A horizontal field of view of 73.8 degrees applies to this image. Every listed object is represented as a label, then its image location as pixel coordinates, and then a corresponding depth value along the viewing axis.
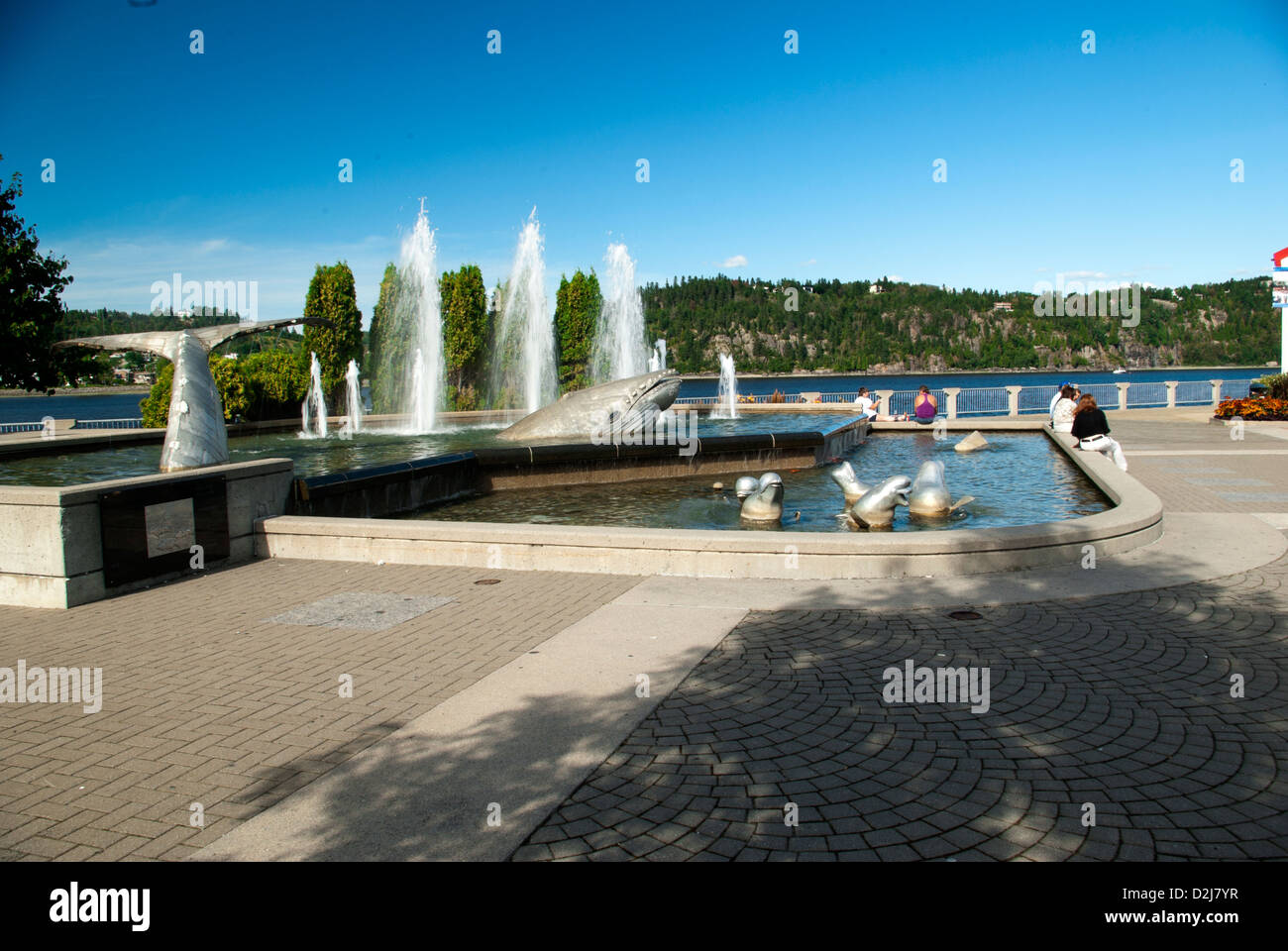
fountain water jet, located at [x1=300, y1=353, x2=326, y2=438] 36.08
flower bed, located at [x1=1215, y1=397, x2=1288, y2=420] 26.88
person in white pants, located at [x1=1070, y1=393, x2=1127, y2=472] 16.25
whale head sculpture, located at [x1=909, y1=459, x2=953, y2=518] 11.43
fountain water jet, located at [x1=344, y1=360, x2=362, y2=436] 32.00
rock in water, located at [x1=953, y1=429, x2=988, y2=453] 20.09
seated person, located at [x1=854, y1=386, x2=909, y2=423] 24.99
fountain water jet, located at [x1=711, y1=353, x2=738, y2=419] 34.53
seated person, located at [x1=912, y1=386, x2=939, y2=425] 25.72
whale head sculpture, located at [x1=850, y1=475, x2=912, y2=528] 10.52
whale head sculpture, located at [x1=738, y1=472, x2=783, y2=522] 11.30
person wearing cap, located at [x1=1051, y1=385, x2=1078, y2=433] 21.12
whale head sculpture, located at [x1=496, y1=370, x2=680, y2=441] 18.47
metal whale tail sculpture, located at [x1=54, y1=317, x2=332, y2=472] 14.08
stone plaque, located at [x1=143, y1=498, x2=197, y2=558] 8.65
